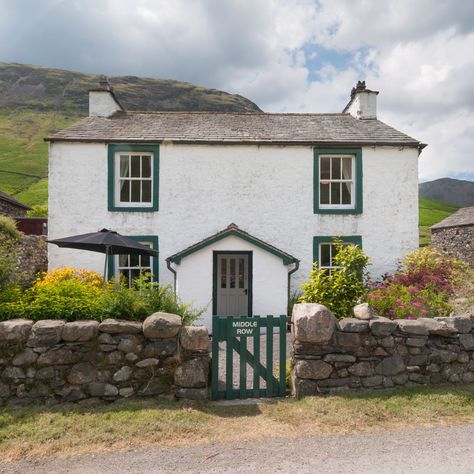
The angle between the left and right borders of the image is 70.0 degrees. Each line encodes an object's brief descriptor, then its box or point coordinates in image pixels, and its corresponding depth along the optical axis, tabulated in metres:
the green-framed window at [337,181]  11.80
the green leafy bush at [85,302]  5.29
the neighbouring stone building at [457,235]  23.06
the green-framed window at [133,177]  11.50
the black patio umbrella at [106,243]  7.52
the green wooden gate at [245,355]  5.41
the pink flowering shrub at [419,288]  7.35
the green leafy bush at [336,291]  7.02
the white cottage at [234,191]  11.42
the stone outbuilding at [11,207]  22.64
